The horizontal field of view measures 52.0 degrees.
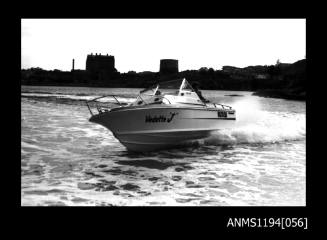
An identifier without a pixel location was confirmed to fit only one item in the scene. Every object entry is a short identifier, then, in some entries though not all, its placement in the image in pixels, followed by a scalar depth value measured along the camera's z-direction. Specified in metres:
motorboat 11.65
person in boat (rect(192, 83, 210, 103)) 14.32
